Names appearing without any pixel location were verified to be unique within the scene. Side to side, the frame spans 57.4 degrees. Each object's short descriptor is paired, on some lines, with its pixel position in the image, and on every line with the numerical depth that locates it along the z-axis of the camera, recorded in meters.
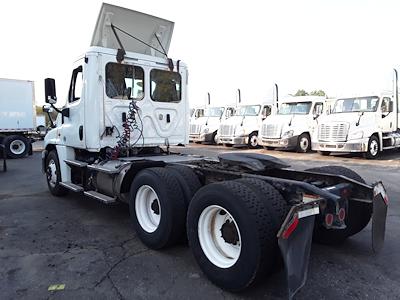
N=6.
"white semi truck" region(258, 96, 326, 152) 16.69
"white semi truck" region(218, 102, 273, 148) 19.53
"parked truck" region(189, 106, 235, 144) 21.77
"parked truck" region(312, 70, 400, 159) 14.18
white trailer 16.30
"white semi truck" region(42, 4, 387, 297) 3.13
